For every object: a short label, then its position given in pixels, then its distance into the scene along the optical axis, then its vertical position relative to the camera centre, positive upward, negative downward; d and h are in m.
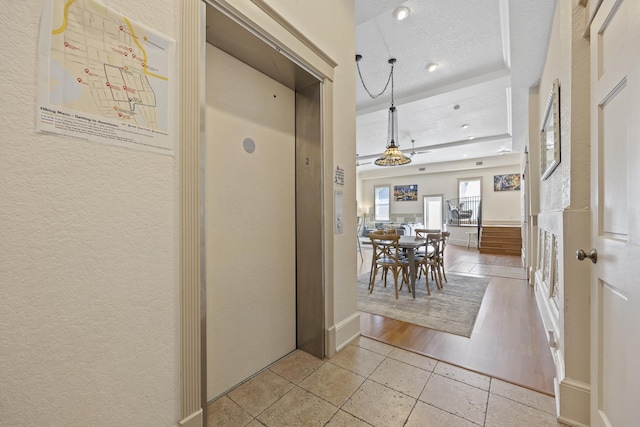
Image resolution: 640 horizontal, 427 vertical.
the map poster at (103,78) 0.76 +0.47
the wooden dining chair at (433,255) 3.62 -0.64
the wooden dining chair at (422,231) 3.89 -0.31
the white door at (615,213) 0.82 +0.00
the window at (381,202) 12.44 +0.54
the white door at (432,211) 10.93 +0.06
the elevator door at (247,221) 1.50 -0.05
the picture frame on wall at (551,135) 1.99 +0.73
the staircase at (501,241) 7.05 -0.85
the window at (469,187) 10.01 +1.02
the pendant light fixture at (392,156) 4.20 +0.97
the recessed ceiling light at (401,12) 2.65 +2.16
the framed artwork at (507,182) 9.21 +1.13
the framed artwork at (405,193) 11.49 +0.93
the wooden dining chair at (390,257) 3.24 -0.67
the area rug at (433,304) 2.60 -1.14
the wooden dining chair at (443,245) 3.83 -0.52
